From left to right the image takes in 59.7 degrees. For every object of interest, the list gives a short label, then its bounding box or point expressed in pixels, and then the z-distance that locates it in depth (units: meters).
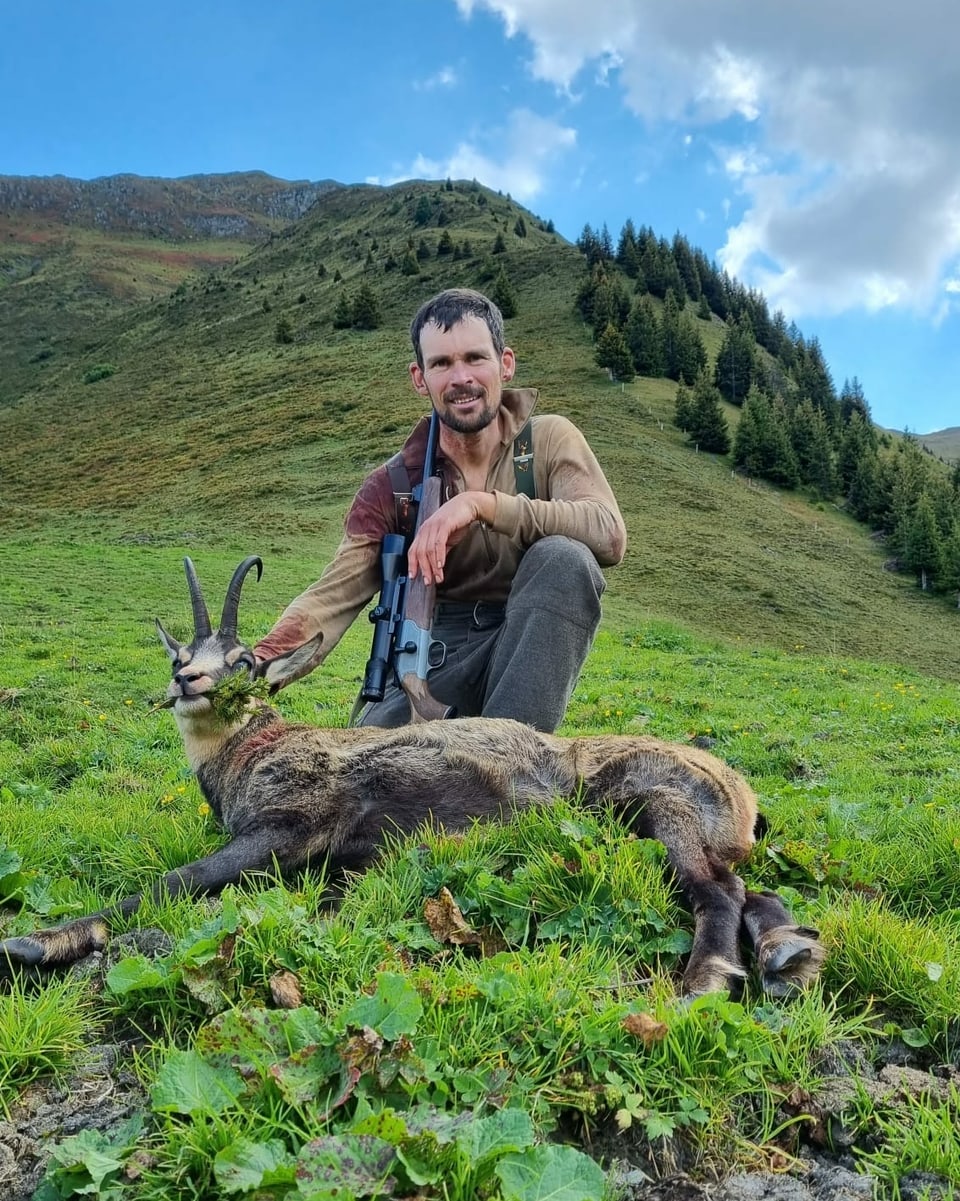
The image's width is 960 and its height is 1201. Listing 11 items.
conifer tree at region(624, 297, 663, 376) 64.12
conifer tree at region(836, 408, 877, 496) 58.78
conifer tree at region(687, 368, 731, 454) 53.97
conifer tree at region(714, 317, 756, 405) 70.25
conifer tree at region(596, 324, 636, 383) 58.84
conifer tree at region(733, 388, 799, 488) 54.09
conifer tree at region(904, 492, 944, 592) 44.53
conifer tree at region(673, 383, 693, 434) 54.81
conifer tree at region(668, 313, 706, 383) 66.56
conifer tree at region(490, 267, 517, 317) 72.31
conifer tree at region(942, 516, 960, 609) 43.91
